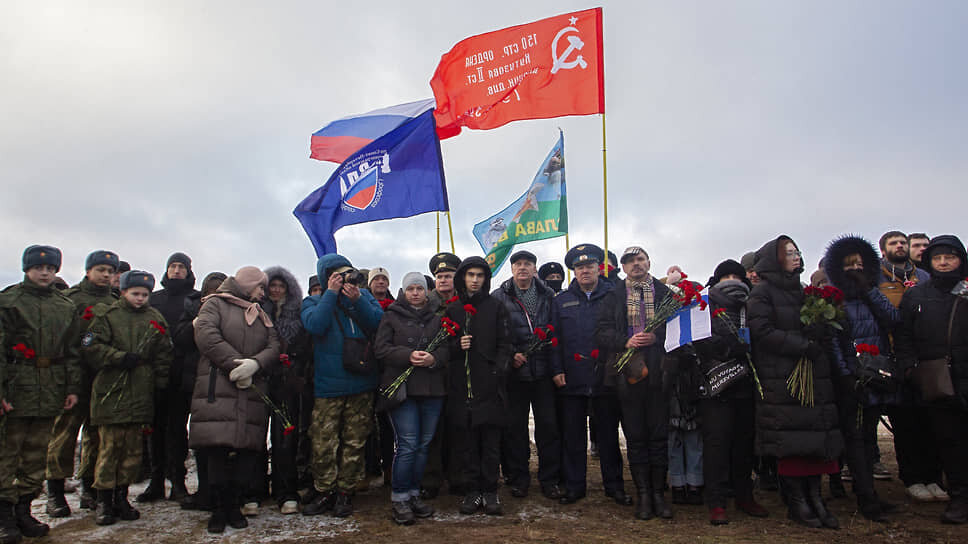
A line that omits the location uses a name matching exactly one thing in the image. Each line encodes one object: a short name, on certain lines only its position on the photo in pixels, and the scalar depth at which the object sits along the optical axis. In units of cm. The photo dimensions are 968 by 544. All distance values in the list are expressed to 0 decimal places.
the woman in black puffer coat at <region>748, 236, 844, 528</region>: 459
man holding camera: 514
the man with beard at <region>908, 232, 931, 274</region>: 618
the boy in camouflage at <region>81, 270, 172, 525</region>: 495
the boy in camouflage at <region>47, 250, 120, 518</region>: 522
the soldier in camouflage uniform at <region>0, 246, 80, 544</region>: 455
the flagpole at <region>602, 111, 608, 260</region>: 687
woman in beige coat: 471
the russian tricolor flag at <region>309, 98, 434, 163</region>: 921
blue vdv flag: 769
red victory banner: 759
